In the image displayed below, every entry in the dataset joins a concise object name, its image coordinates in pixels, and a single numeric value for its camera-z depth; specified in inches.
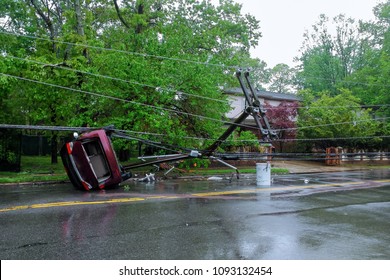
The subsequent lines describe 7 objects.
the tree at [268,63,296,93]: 2755.9
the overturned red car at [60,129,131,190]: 452.4
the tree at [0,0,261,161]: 585.0
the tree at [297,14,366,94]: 1702.8
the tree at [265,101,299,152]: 1042.7
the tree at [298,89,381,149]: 1014.4
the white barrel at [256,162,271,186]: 577.0
